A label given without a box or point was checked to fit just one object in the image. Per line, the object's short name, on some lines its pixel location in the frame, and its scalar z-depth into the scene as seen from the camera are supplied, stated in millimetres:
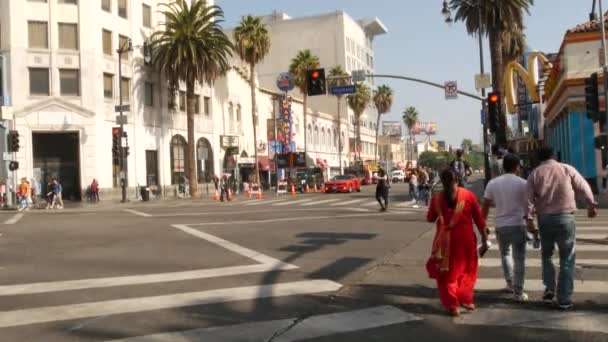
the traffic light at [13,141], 30672
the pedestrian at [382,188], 21688
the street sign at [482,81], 27500
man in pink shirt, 6414
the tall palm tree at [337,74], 68419
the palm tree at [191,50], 40500
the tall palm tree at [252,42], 49969
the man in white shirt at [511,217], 6840
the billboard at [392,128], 133000
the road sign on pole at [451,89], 26203
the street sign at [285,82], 51481
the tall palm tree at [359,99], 75062
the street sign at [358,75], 26789
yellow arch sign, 37344
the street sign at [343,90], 29059
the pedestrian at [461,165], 18539
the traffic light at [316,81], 25875
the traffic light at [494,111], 23125
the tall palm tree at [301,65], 62094
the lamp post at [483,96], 27770
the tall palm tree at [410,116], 114312
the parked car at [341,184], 42906
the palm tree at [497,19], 29234
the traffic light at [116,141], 35344
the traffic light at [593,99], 16594
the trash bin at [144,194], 37525
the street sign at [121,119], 34784
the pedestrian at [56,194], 31422
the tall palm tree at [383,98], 86812
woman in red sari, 6352
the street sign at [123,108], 34531
